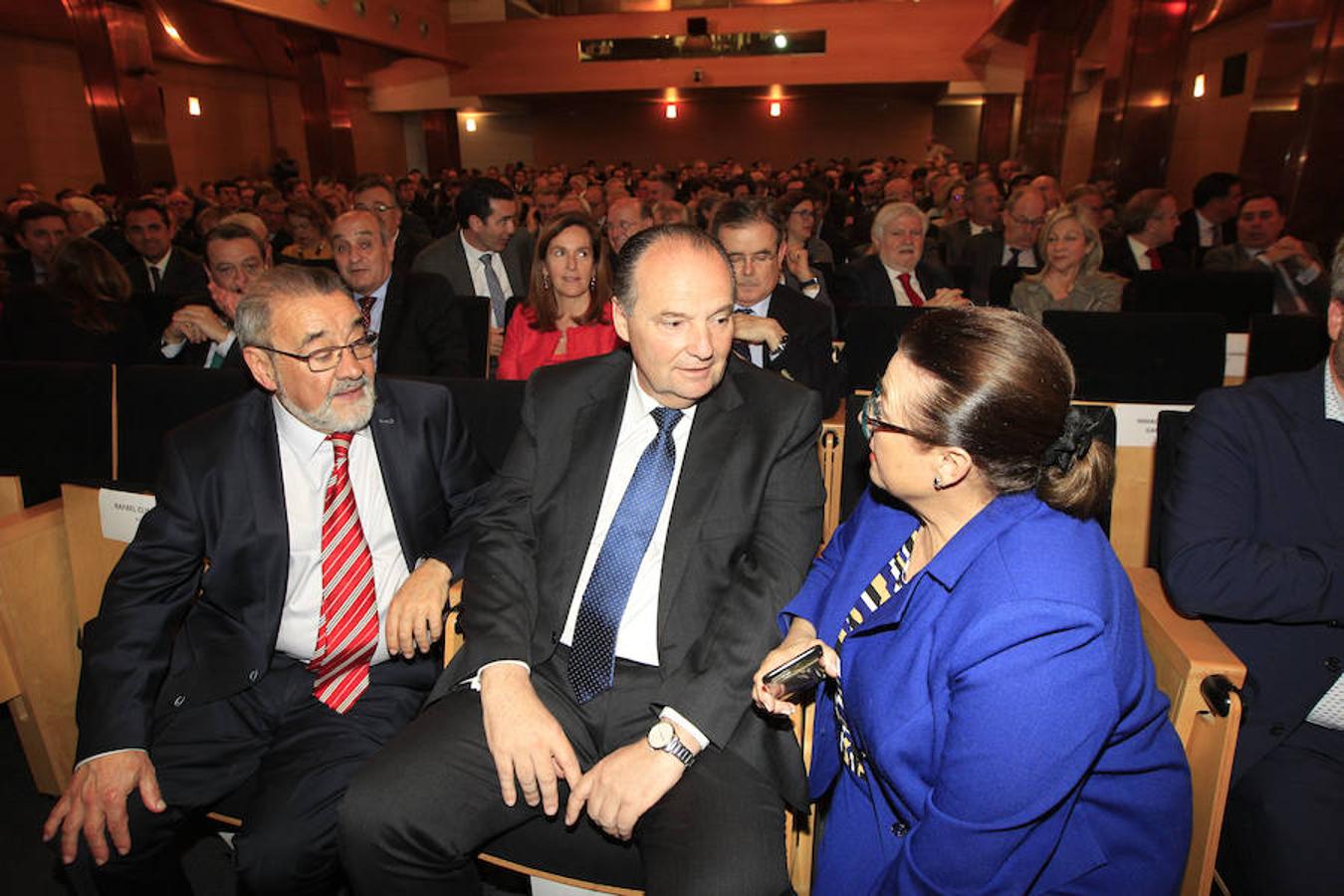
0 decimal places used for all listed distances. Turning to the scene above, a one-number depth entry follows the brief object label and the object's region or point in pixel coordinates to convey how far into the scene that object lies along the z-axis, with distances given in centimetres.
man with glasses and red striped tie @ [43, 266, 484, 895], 162
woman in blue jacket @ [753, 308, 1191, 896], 107
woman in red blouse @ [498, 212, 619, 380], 354
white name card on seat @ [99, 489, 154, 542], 208
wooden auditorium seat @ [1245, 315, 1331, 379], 316
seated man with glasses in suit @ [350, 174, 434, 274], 571
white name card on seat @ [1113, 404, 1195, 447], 224
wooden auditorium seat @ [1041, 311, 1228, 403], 310
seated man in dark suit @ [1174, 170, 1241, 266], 626
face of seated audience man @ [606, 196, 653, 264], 542
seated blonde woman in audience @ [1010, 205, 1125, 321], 402
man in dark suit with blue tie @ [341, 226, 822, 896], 146
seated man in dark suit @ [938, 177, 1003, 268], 657
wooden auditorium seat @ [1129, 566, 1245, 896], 136
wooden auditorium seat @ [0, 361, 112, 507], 251
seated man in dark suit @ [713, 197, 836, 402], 301
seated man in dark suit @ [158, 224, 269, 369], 327
